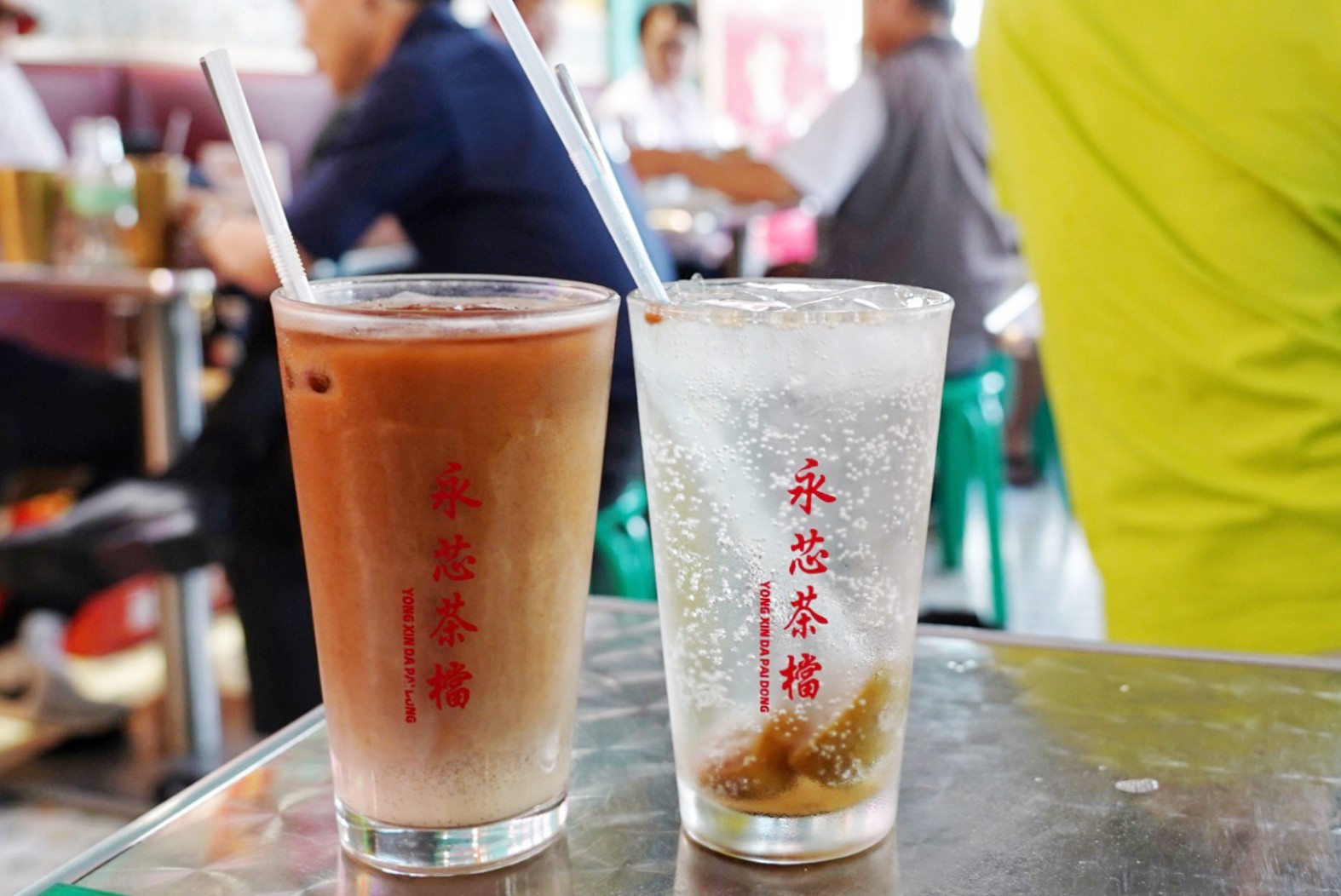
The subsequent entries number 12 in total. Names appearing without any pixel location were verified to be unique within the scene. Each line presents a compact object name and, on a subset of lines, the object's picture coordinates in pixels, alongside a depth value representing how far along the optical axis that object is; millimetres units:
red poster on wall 8094
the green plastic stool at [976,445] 3193
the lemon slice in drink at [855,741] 558
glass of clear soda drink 530
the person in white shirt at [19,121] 3629
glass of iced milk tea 526
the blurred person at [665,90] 5965
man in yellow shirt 1021
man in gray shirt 3082
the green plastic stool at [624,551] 2168
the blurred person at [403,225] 1934
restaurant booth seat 4387
